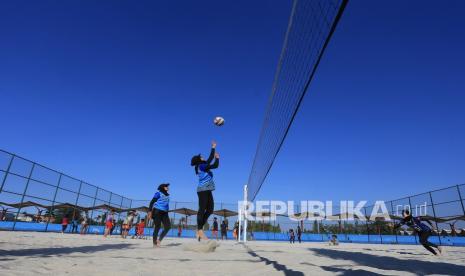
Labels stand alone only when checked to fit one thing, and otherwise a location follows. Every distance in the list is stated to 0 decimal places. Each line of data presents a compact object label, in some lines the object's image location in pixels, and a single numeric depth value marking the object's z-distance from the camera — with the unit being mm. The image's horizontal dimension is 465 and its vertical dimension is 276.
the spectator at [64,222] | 16859
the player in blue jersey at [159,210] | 6531
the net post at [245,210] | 13995
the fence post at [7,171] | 11234
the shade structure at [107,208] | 19023
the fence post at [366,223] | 23819
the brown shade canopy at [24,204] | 12295
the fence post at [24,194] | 12641
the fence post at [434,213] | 16039
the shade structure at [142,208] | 24453
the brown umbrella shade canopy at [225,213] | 25377
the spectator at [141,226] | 15677
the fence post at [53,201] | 15000
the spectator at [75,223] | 18586
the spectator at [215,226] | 17866
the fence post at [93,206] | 18273
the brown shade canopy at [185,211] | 25141
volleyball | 8402
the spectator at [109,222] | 14728
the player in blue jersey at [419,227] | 6847
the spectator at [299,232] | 23023
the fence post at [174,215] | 24938
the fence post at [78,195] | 17053
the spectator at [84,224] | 17188
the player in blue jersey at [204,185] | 5434
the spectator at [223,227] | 19359
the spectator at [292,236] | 22450
